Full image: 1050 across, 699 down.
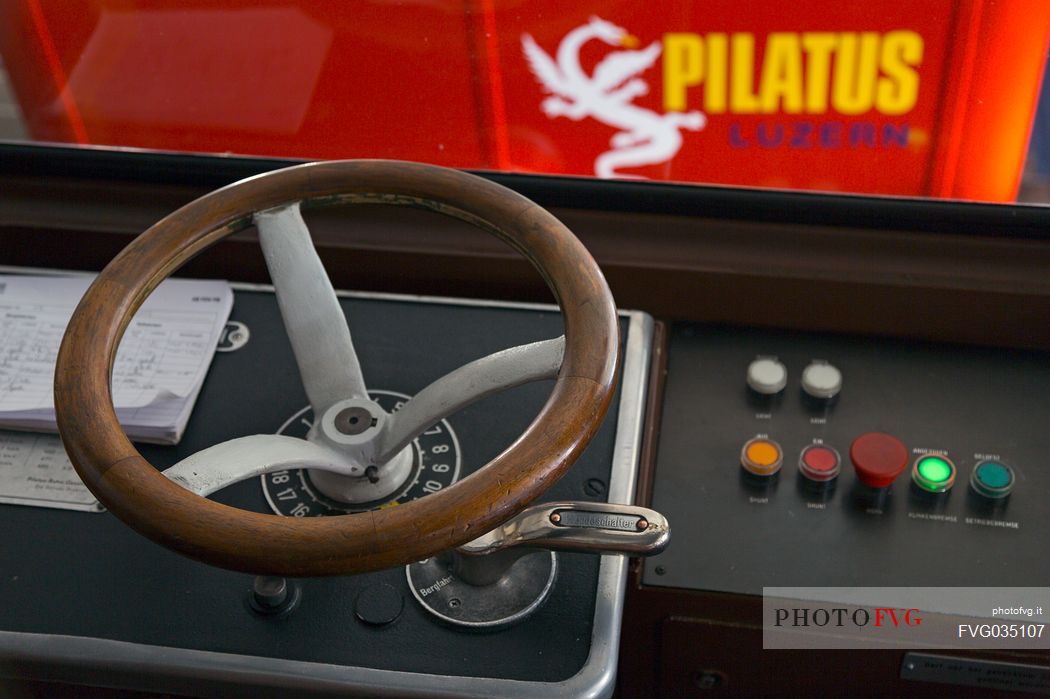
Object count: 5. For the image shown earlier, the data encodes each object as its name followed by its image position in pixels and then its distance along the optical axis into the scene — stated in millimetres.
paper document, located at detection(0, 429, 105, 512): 1198
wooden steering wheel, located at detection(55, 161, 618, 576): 745
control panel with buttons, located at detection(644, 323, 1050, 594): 1191
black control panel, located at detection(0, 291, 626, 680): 1043
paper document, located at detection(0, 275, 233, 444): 1243
